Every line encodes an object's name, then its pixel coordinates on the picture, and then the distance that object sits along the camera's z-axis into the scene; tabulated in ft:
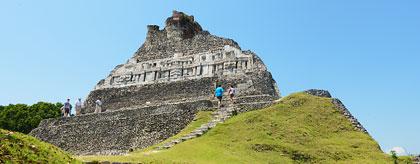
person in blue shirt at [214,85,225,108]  94.59
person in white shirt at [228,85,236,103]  95.21
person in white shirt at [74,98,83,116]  117.08
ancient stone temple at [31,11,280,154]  92.53
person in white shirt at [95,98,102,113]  115.24
